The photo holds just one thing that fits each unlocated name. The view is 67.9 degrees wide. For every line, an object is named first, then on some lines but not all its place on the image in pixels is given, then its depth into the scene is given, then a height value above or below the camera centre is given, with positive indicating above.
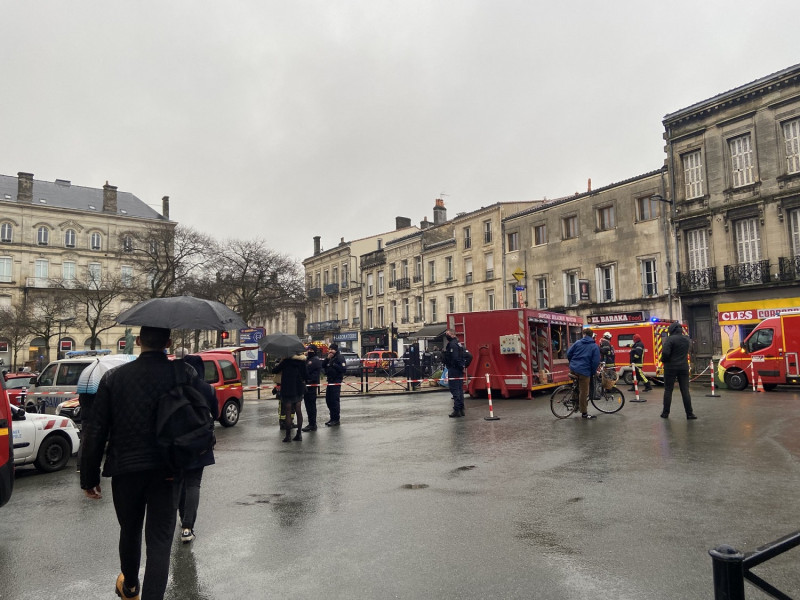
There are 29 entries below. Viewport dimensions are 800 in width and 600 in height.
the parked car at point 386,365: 32.69 -0.52
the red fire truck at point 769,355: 18.73 -0.32
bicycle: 12.67 -1.06
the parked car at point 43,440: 8.56 -1.10
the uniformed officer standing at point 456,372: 13.76 -0.42
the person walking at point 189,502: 5.20 -1.24
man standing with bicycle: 12.05 -0.22
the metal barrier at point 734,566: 1.99 -0.74
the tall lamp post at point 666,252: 31.35 +5.09
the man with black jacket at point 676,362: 11.63 -0.28
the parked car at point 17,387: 14.04 -0.60
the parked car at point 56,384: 13.50 -0.43
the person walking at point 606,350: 17.91 +0.00
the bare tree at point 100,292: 38.47 +5.02
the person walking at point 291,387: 11.00 -0.52
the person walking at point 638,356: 19.97 -0.23
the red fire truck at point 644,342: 23.17 +0.23
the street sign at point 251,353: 24.83 +0.31
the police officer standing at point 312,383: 12.21 -0.53
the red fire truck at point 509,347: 18.27 +0.18
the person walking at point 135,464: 3.50 -0.59
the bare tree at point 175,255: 34.66 +6.38
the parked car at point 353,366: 39.56 -0.58
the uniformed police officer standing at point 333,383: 13.02 -0.56
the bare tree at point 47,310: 42.37 +4.15
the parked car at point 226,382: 13.88 -0.50
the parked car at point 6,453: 5.33 -0.79
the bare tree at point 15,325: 42.00 +2.97
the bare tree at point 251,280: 35.78 +4.89
